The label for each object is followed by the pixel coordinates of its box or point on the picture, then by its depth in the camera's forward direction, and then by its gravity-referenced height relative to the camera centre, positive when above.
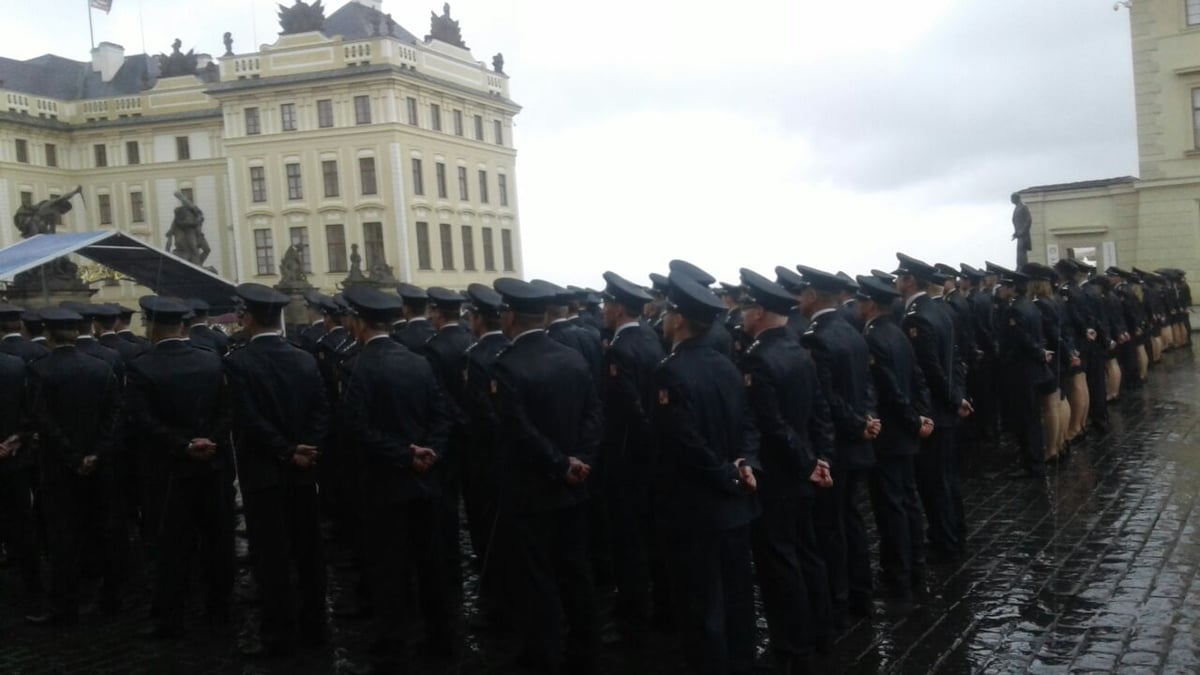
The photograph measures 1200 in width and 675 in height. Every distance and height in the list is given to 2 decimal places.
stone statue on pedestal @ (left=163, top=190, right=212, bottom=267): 43.78 +3.63
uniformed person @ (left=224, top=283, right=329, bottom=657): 6.86 -0.85
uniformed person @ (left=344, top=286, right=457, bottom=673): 6.58 -0.96
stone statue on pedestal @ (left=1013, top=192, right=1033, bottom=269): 33.81 +1.11
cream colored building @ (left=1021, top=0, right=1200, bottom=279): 36.22 +2.23
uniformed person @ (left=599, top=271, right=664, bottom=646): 7.21 -1.00
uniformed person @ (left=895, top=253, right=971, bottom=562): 8.40 -1.09
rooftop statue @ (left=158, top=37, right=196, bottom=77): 64.88 +14.86
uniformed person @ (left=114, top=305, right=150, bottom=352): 11.21 +0.04
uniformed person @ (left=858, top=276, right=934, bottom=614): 7.39 -1.13
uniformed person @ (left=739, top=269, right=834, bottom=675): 6.06 -1.06
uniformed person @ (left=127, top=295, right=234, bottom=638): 7.34 -0.70
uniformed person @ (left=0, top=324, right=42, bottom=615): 8.63 -1.10
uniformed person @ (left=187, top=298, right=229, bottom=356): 10.99 -0.04
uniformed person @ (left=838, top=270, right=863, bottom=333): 7.28 -0.13
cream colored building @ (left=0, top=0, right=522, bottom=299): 56.41 +8.94
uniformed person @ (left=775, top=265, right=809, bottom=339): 7.81 +0.01
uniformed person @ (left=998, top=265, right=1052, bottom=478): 11.27 -1.06
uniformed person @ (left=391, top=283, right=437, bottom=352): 8.80 -0.08
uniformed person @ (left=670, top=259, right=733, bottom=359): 7.21 -0.30
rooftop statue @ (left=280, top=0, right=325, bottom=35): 56.97 +14.94
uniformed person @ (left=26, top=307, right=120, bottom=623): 8.04 -0.77
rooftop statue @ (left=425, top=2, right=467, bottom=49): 61.75 +15.09
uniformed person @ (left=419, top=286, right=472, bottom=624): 8.11 -0.60
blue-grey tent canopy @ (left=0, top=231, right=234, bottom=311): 15.63 +1.08
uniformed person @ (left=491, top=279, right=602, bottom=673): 6.14 -0.93
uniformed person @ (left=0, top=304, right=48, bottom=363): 9.79 +0.00
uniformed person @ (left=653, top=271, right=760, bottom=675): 5.62 -0.98
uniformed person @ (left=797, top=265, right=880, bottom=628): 6.91 -0.95
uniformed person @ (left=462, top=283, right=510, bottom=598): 7.52 -0.77
